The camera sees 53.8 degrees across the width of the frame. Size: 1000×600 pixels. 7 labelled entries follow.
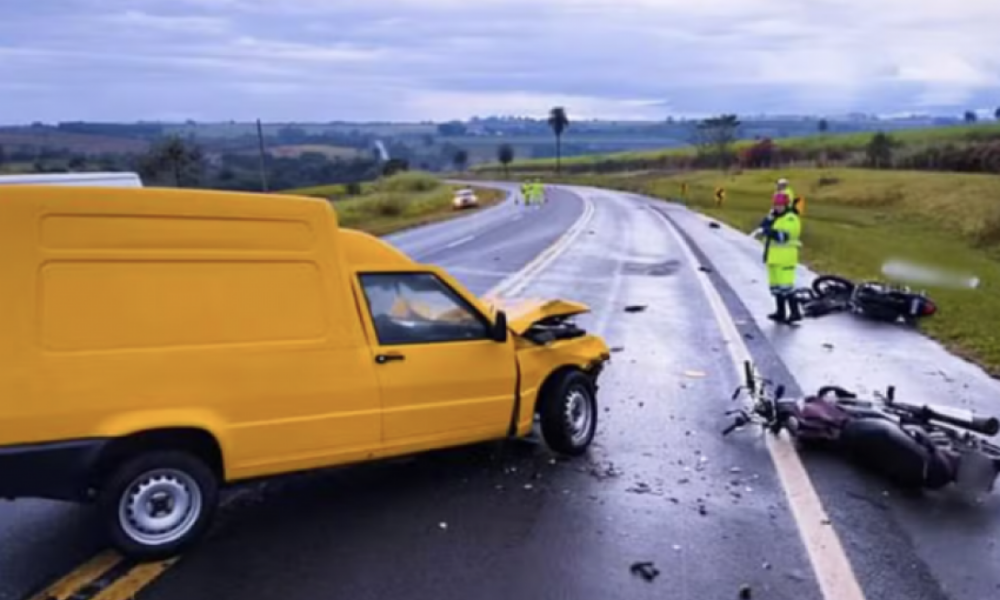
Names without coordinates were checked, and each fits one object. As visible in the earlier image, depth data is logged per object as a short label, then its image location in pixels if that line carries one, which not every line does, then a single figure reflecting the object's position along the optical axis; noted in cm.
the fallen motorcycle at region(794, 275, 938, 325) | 1402
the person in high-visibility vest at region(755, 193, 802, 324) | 1380
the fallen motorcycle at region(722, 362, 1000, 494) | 617
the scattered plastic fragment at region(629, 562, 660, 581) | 489
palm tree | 15625
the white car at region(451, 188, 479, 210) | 5547
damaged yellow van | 472
